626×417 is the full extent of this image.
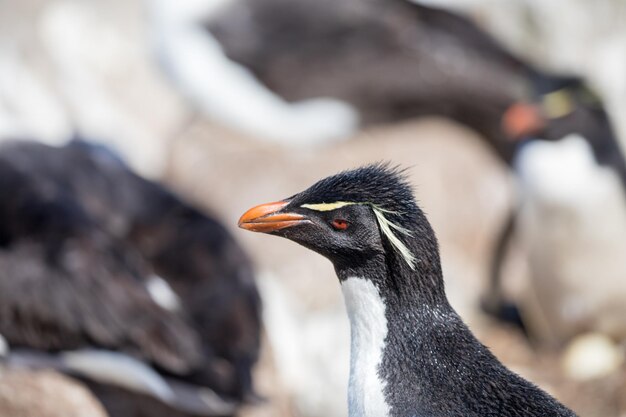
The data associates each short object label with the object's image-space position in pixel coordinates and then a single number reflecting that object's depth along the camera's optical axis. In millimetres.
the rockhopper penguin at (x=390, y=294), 6801
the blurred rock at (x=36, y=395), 10359
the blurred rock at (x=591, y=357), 14385
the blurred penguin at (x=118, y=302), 10555
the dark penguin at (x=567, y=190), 15102
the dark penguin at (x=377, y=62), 19797
